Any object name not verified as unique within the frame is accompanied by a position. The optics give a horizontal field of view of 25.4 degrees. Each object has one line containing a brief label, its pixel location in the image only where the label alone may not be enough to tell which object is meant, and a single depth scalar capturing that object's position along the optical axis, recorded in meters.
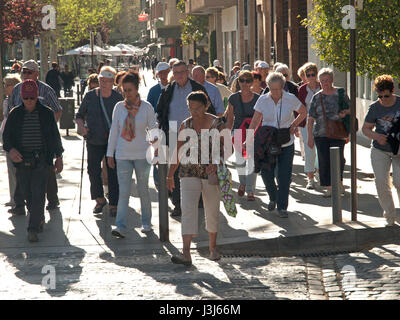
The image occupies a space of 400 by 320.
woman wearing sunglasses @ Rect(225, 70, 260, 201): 11.52
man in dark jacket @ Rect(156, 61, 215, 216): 10.73
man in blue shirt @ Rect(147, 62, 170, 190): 11.91
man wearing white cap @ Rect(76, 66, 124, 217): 10.73
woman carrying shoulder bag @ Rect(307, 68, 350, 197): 11.14
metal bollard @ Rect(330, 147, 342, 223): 9.52
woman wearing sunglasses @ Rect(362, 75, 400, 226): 9.40
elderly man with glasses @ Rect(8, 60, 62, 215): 10.94
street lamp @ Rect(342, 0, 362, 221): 9.55
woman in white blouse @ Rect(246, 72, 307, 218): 10.31
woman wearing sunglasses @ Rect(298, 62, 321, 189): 12.42
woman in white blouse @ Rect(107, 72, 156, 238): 9.68
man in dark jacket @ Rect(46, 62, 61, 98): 29.39
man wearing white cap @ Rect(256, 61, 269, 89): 14.70
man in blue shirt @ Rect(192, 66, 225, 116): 11.32
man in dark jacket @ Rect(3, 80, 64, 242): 9.52
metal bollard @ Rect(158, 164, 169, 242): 9.35
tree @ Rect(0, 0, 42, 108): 25.98
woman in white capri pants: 8.29
